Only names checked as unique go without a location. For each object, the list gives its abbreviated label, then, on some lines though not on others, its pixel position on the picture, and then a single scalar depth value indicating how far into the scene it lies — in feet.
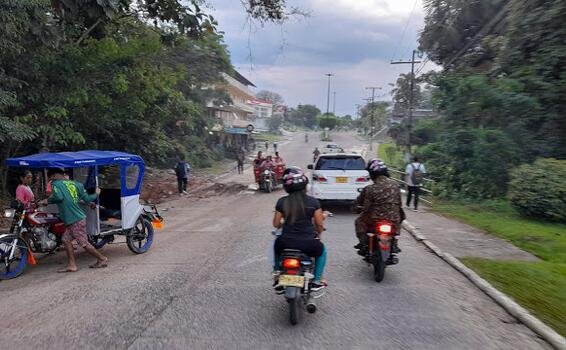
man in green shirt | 24.73
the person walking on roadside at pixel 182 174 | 67.51
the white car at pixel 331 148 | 178.43
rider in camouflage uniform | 23.06
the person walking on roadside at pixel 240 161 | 109.70
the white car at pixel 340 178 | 45.24
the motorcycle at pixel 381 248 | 22.11
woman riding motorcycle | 17.60
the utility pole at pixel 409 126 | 110.96
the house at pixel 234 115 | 159.22
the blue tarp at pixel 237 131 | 169.07
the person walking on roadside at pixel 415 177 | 47.34
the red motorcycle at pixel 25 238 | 24.03
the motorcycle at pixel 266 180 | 70.03
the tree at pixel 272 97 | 467.15
